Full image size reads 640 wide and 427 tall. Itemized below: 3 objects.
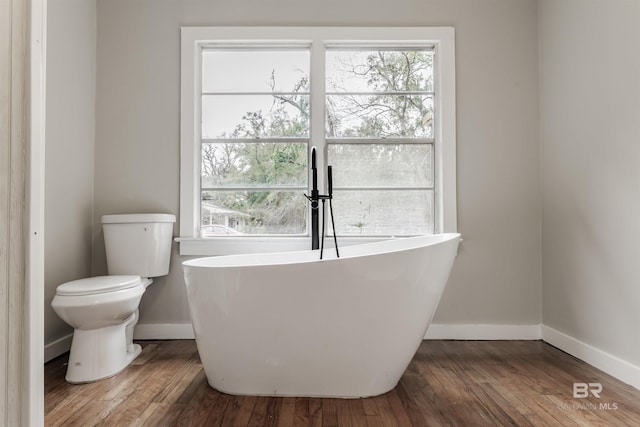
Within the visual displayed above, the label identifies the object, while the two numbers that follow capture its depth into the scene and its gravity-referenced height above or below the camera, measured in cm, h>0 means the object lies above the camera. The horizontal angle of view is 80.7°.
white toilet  178 -39
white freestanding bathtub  150 -42
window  255 +57
